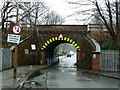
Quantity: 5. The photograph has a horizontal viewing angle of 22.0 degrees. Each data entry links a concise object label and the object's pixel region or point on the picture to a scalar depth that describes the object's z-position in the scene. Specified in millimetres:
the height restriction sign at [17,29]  21531
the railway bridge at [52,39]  50662
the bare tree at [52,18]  82812
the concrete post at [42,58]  53150
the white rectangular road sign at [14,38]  21281
